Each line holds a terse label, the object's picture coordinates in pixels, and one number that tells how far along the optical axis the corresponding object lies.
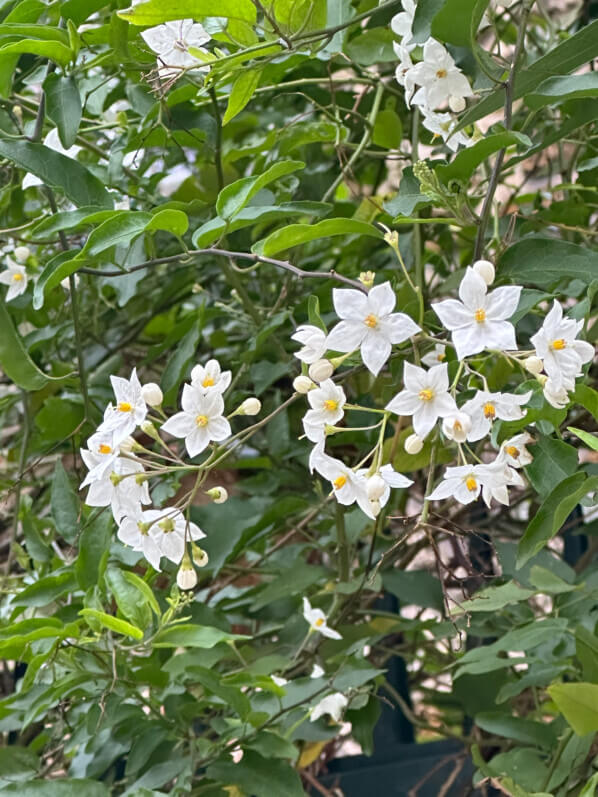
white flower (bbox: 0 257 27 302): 0.99
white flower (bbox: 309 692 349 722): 0.92
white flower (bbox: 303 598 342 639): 0.94
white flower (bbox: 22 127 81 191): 0.88
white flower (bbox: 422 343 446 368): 0.76
